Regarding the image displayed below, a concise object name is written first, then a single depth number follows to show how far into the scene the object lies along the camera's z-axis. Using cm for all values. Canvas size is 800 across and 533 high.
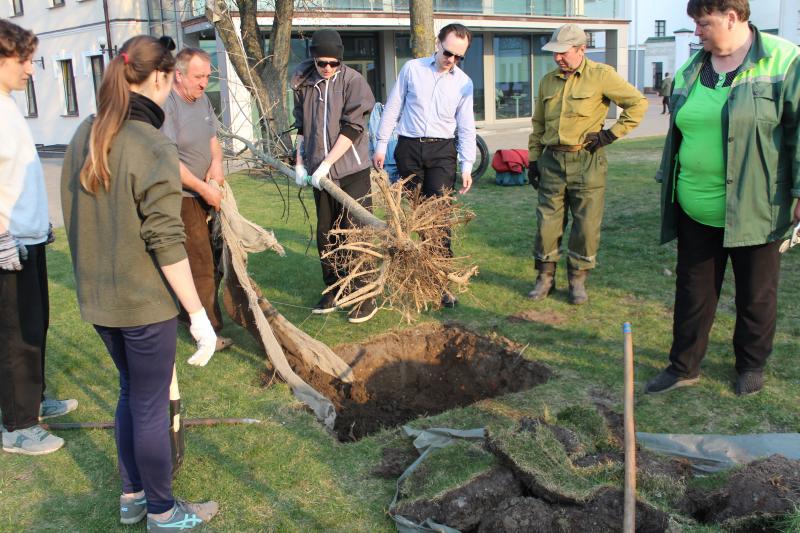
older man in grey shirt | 447
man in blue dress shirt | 561
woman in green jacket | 362
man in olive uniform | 524
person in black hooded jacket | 510
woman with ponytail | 249
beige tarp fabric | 425
